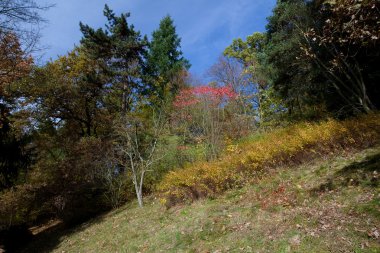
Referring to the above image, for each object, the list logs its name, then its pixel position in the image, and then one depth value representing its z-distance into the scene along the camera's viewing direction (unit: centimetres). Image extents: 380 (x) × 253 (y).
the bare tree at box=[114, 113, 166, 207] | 1203
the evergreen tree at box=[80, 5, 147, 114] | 1505
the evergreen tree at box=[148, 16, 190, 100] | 2386
